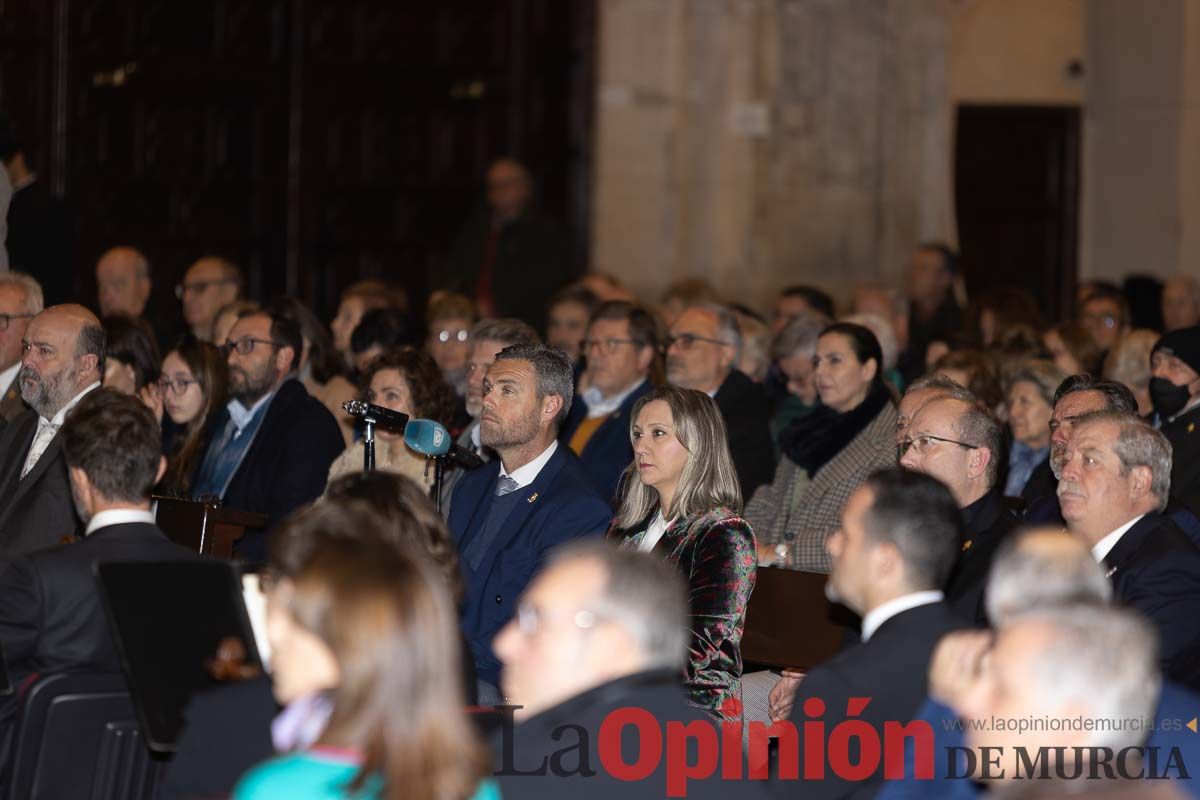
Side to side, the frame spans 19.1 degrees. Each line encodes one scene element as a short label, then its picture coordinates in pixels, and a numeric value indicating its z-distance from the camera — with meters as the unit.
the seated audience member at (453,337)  17.63
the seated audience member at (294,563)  6.51
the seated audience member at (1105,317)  20.69
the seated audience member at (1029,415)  15.53
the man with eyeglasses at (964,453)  11.50
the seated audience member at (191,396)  15.15
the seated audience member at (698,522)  10.35
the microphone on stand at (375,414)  11.66
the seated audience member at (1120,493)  10.15
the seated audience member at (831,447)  14.23
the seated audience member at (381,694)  5.52
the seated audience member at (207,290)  19.68
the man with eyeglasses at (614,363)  16.38
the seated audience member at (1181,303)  21.53
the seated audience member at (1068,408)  12.01
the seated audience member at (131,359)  15.51
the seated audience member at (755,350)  18.58
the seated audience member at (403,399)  14.12
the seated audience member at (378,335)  16.84
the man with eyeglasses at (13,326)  15.27
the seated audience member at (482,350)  14.93
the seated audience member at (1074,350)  18.07
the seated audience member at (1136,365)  16.73
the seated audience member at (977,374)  15.73
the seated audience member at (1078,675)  5.92
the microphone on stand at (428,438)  11.30
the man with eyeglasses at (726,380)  15.99
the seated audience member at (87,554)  9.07
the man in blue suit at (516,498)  11.72
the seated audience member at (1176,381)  14.81
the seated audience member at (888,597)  7.81
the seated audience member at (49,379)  13.31
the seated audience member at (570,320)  19.43
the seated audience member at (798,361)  17.80
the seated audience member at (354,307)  18.81
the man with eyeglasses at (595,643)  6.35
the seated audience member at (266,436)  14.41
